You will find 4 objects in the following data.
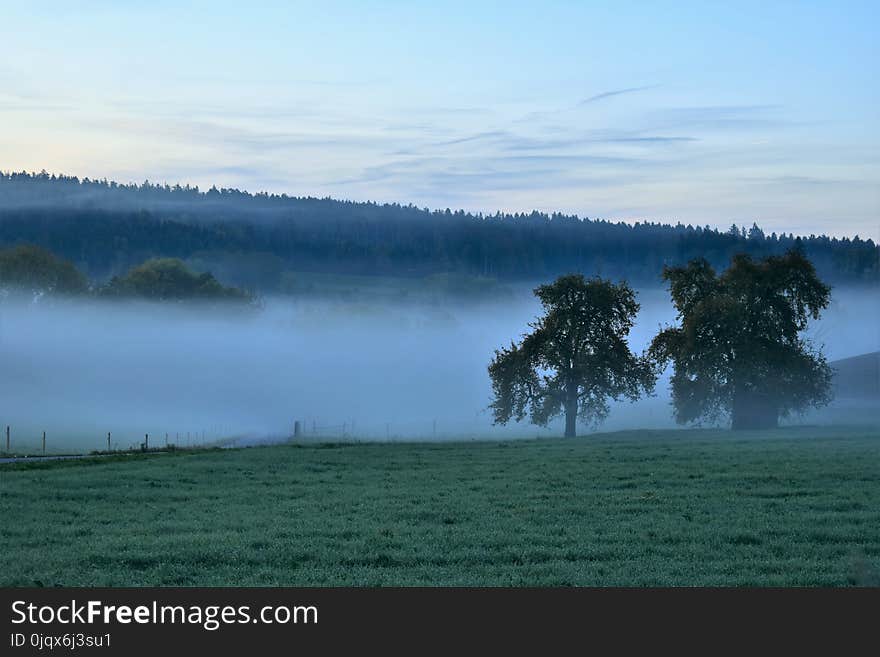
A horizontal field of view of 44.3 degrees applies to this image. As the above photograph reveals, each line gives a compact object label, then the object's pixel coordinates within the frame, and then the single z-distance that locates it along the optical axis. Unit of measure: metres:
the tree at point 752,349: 77.56
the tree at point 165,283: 160.88
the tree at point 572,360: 84.06
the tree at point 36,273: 153.50
